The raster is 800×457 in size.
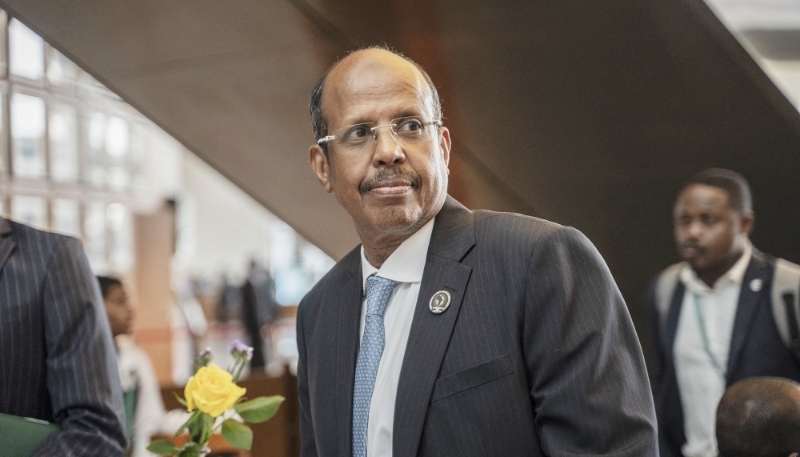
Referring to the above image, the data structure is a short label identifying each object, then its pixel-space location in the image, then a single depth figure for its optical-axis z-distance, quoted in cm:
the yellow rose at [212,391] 162
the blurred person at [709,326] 286
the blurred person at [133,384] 413
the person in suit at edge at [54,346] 196
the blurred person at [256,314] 1076
